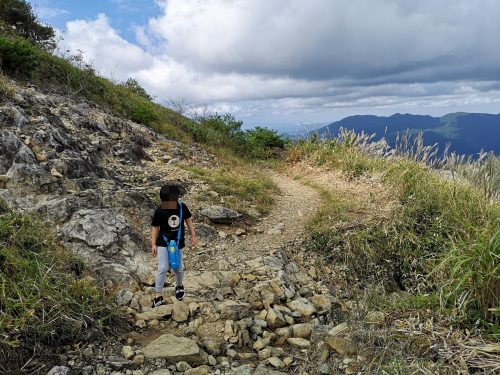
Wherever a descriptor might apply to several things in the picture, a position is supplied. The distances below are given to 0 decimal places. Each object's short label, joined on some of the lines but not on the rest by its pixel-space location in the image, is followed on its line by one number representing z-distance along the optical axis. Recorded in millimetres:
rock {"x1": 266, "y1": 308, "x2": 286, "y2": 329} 4949
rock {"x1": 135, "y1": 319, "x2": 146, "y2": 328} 4609
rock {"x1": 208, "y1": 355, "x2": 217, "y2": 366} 4059
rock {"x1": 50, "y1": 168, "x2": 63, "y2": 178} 7787
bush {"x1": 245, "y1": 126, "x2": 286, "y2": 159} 18562
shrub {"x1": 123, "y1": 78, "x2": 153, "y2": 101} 21672
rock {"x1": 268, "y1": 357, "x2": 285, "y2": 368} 4080
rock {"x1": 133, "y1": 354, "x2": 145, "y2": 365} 3892
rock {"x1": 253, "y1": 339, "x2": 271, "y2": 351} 4425
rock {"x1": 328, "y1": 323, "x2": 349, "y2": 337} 4285
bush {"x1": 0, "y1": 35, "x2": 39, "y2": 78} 11758
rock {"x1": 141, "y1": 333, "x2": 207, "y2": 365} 3984
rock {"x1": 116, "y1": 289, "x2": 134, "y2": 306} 5016
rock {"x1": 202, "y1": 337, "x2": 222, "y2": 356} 4219
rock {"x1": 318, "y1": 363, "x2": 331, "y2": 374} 3867
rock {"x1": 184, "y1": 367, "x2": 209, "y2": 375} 3807
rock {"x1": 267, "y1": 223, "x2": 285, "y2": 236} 8098
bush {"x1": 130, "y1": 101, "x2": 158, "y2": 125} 15148
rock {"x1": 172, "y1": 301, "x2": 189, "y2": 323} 4824
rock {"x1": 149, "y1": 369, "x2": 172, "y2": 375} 3755
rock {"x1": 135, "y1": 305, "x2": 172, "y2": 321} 4770
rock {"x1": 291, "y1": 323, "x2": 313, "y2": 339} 4691
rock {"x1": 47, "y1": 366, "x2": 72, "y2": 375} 3511
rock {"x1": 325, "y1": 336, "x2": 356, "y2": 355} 4004
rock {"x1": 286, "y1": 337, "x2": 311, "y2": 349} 4457
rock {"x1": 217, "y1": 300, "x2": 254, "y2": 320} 4914
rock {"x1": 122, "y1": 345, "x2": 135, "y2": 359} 3959
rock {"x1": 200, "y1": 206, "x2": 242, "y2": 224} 8164
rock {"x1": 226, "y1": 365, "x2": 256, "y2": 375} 3902
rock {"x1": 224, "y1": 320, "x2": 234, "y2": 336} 4574
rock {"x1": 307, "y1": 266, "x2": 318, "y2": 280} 6738
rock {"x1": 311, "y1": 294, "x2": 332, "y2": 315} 5582
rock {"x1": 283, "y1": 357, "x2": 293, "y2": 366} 4121
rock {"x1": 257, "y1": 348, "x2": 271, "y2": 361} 4246
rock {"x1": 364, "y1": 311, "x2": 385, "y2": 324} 3970
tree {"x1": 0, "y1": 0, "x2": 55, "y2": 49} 17531
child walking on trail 5041
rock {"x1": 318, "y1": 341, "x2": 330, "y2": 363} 4062
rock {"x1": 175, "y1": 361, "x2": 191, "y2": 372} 3877
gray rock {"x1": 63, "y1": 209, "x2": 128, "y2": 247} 6291
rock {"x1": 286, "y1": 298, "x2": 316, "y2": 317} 5391
